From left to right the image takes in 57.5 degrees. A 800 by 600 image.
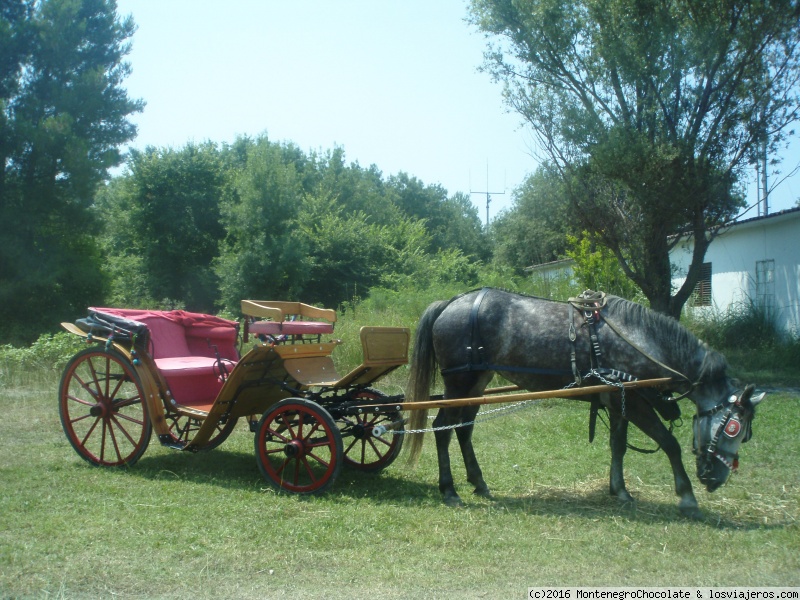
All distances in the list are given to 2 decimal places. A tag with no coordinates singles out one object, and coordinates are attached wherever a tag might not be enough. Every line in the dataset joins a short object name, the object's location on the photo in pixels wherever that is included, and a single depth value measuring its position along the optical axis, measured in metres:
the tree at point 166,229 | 27.38
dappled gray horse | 5.28
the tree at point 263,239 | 23.86
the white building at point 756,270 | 14.92
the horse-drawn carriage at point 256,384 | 6.04
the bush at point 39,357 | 12.27
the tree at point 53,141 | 20.66
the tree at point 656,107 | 12.26
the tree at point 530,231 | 34.31
